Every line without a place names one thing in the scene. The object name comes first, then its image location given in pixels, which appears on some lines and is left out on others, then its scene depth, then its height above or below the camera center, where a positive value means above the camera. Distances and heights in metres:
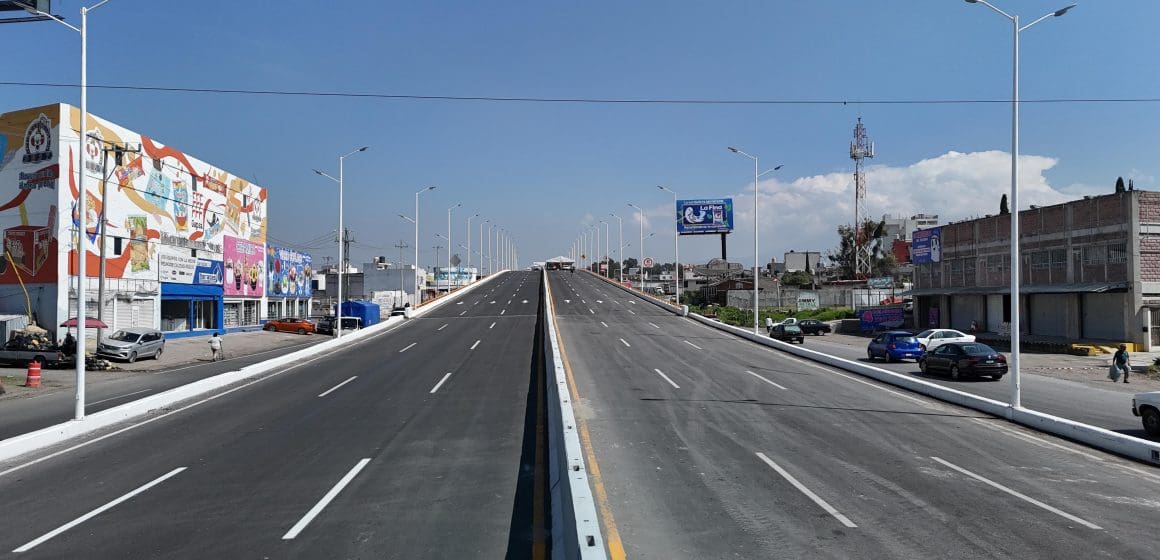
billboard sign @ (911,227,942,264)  51.78 +2.92
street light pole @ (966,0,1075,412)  16.33 +2.00
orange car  53.03 -2.98
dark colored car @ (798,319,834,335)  55.69 -3.27
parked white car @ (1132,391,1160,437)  13.60 -2.46
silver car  31.34 -2.66
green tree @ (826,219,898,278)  100.62 +5.30
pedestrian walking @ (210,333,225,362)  33.88 -2.86
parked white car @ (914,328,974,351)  32.88 -2.44
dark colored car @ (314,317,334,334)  51.44 -2.90
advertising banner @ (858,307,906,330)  56.06 -2.69
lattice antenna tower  95.75 +17.80
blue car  31.31 -2.78
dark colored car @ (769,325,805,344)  41.84 -2.86
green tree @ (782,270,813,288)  112.81 +1.10
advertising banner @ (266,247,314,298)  61.45 +1.33
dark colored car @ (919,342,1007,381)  23.08 -2.51
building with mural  35.12 +3.31
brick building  34.94 +0.83
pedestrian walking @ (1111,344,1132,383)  23.53 -2.56
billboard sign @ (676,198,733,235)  94.62 +9.37
